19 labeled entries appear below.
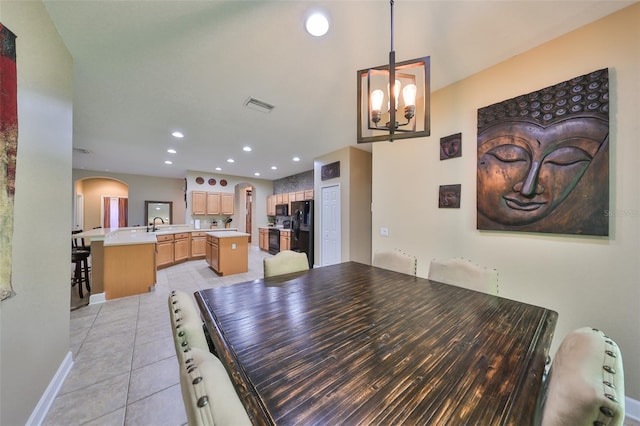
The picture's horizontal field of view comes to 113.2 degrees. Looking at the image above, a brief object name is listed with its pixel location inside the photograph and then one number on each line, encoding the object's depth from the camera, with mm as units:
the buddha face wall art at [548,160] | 1494
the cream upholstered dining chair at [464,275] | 1497
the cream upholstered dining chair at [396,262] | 1928
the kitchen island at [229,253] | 4281
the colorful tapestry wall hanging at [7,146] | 976
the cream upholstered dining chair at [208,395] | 436
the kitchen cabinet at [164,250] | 4652
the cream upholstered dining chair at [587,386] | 457
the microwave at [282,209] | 6593
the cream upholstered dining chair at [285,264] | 1817
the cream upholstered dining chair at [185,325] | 730
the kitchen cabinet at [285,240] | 5852
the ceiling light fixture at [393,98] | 1326
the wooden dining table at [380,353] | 581
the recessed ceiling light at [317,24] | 1497
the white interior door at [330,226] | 4441
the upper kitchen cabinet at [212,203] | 6355
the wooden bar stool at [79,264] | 3145
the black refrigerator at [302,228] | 5148
